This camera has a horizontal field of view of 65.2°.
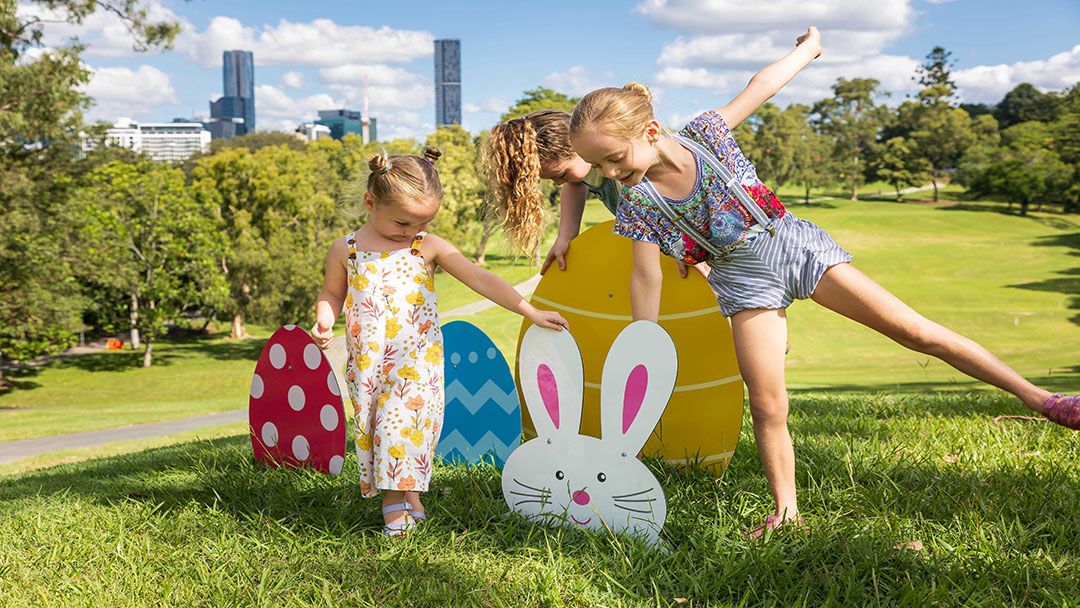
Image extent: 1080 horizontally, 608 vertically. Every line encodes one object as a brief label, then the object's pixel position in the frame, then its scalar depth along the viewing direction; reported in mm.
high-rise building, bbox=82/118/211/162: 23819
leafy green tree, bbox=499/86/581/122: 53275
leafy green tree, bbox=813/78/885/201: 63662
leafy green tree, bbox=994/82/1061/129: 69688
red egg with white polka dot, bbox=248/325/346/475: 3887
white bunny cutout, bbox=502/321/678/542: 2879
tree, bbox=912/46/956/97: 97000
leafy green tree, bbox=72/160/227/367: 27203
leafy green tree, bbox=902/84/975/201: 62125
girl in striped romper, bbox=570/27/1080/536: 2701
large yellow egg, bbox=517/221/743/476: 3568
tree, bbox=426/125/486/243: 33325
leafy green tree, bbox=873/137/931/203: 61438
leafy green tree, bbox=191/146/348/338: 28453
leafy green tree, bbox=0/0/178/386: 16362
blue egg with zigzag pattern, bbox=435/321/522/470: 3879
